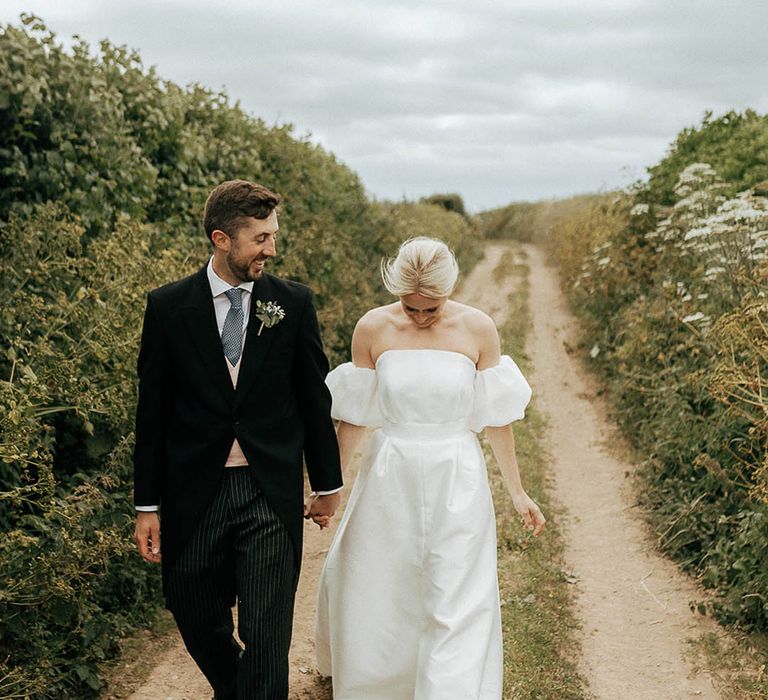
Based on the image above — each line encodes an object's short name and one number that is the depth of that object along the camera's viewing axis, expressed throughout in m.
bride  3.94
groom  3.52
